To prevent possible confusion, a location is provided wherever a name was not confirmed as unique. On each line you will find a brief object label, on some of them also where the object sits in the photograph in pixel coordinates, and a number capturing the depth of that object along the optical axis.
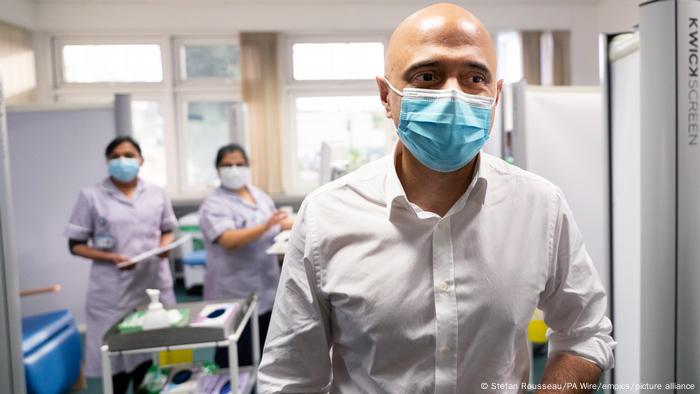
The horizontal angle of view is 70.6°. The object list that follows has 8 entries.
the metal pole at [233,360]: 1.82
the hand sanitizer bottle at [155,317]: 1.79
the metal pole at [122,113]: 3.07
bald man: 0.85
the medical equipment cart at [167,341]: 1.77
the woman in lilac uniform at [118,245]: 2.44
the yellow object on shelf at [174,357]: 2.08
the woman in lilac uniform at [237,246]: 2.55
